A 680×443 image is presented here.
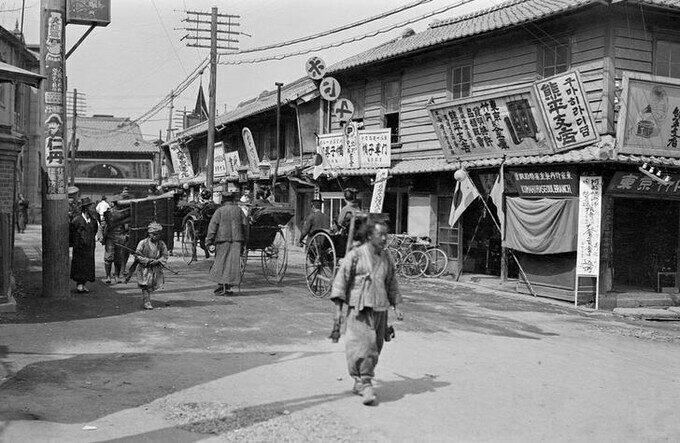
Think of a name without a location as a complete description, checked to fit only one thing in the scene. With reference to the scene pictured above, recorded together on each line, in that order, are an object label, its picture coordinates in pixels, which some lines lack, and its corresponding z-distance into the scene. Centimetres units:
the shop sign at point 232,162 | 3222
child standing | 1058
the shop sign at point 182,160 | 4078
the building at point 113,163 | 5925
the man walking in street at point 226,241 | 1245
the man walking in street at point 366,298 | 604
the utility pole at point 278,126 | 2580
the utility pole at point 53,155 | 1117
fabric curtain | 1393
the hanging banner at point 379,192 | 1947
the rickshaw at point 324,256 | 1159
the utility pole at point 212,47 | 2591
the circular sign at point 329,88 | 2161
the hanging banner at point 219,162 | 3366
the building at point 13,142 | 953
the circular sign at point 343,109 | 2142
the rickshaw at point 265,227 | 1360
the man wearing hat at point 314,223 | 1262
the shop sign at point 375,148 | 1967
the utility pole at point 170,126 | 5771
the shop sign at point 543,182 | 1396
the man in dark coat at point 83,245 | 1241
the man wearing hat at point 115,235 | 1376
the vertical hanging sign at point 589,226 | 1346
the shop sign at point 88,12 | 1173
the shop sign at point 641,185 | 1350
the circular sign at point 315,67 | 2170
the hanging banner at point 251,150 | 2934
